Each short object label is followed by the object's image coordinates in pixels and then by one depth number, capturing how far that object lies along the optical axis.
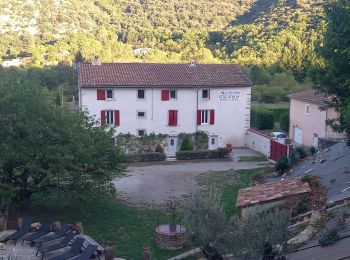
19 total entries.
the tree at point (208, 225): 10.73
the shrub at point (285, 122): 40.12
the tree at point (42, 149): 17.89
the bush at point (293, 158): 23.83
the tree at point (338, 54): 18.28
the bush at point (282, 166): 23.38
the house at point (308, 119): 32.16
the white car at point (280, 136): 35.83
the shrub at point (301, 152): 25.09
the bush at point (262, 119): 41.97
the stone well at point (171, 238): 15.74
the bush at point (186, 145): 34.06
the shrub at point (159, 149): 33.59
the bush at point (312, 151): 26.25
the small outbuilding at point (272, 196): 16.30
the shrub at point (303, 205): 16.02
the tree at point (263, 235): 10.05
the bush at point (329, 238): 11.51
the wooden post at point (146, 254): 13.97
